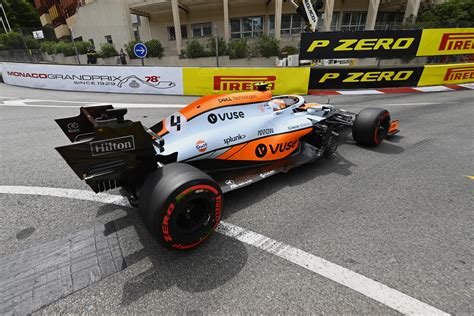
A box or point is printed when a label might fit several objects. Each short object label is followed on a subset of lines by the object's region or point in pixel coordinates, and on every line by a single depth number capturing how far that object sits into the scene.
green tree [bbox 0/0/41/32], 47.02
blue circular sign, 13.05
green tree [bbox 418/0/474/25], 22.25
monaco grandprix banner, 10.85
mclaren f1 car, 2.24
